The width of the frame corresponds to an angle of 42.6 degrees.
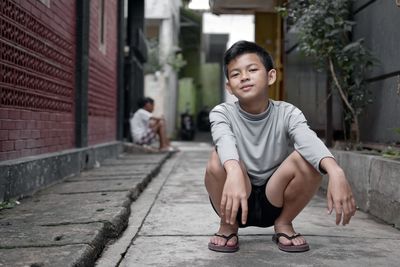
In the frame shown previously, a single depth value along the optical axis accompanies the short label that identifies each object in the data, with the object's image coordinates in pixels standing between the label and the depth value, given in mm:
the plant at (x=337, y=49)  4496
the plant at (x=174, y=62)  17531
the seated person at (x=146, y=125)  9117
